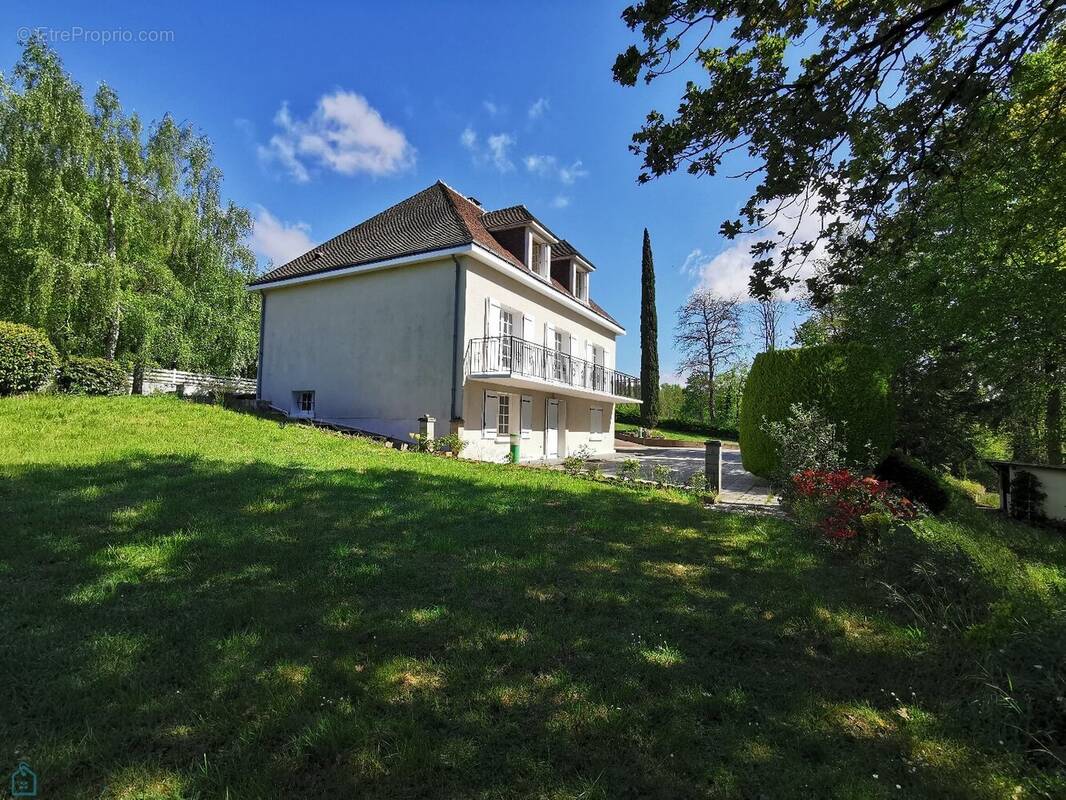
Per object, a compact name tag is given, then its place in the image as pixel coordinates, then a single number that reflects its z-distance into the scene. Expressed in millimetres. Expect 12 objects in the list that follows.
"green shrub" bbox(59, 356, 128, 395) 13703
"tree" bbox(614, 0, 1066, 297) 3992
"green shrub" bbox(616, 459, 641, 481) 9812
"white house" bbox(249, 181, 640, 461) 13422
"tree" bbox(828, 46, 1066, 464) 8320
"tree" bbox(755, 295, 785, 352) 34969
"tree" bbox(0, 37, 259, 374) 17250
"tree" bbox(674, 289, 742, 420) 36531
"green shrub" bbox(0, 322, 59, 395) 12211
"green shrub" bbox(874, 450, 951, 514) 9344
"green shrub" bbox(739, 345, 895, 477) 9828
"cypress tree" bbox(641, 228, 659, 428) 30125
